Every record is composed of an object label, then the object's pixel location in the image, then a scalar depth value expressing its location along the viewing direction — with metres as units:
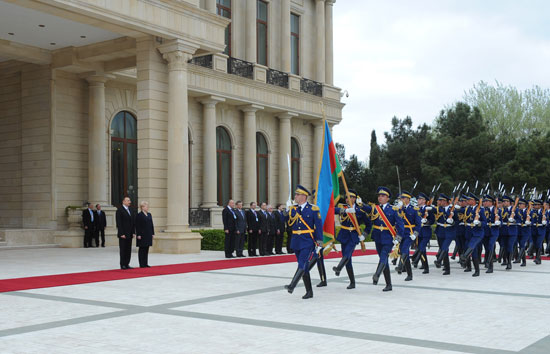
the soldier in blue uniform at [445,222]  15.00
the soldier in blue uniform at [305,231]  10.45
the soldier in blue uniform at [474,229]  14.38
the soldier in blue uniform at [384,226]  11.69
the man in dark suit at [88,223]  22.95
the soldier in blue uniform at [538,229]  17.45
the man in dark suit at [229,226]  19.12
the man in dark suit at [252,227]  20.08
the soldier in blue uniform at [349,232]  11.79
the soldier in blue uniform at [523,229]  16.52
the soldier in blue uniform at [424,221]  15.34
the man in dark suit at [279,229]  20.97
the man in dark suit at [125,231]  15.26
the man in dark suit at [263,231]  20.23
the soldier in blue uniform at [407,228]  13.11
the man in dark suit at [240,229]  19.40
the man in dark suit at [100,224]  23.17
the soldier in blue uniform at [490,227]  15.02
